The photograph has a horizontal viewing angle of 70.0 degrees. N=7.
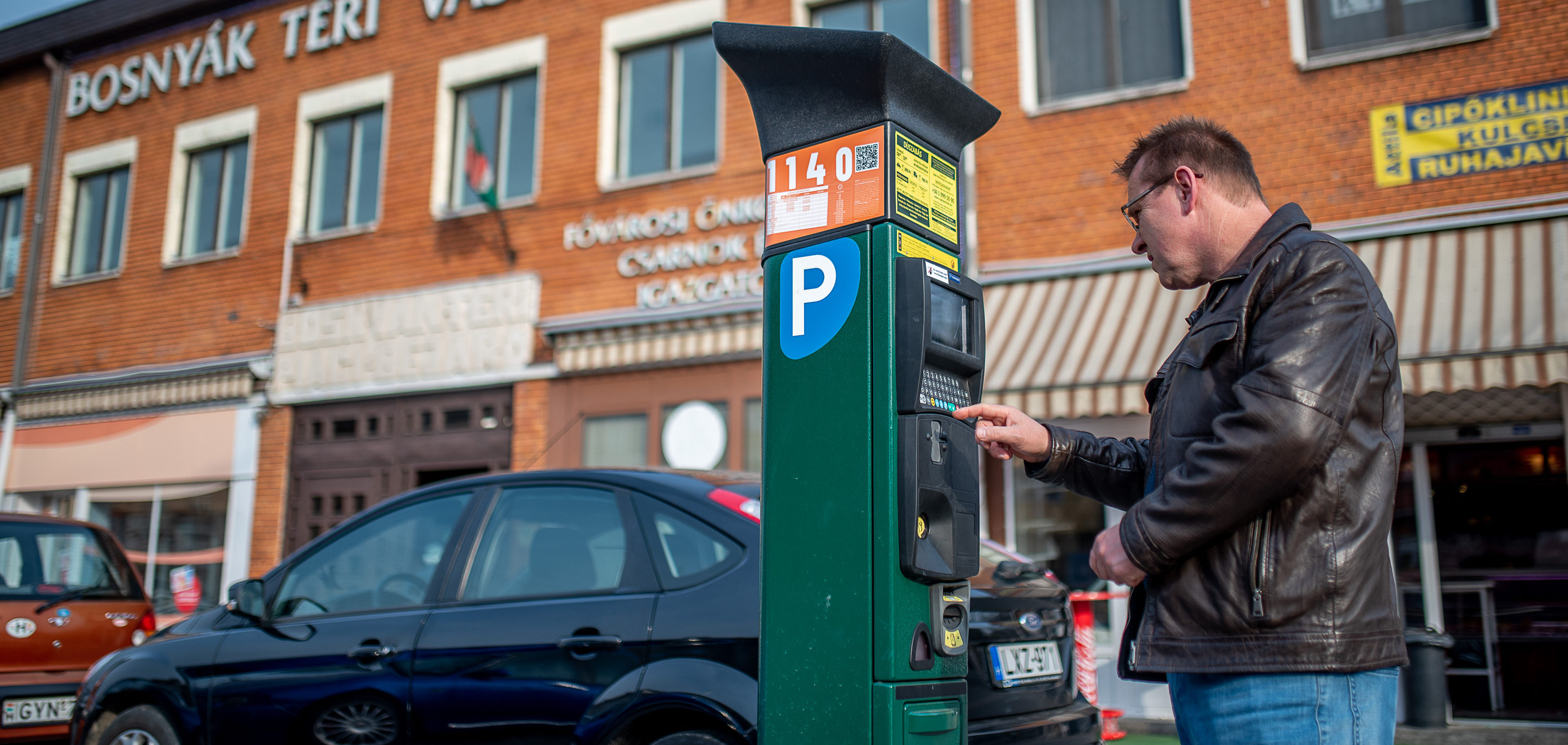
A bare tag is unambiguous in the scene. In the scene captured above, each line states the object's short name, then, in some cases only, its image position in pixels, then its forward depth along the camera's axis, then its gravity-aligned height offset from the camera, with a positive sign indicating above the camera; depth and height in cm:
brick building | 810 +299
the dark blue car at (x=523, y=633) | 356 -25
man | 197 +9
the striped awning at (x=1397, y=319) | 702 +174
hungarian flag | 1123 +386
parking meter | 249 +38
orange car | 631 -33
